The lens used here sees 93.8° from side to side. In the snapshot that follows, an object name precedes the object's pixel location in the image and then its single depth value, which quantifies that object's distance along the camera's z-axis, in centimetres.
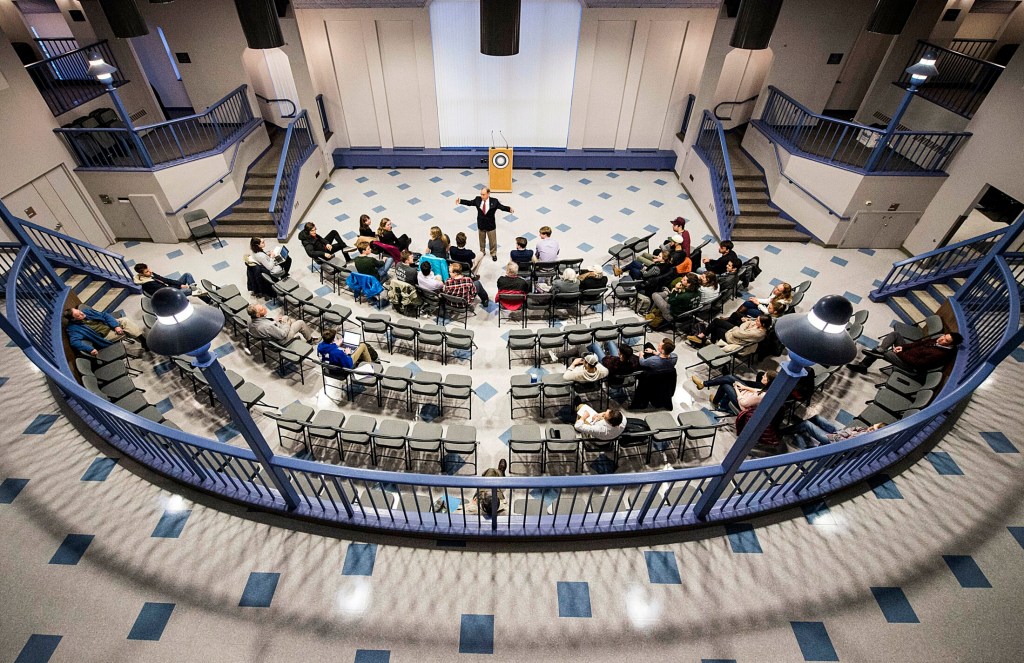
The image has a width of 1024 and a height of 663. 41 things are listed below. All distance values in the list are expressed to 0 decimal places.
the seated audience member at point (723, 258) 831
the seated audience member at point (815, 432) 583
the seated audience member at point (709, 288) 755
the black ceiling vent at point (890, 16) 698
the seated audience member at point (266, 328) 692
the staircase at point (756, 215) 1031
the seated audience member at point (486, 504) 479
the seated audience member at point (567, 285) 791
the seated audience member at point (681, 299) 749
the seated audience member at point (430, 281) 793
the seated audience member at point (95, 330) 639
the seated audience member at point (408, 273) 816
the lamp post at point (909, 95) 737
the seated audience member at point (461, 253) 863
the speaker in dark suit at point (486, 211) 917
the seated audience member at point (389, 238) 872
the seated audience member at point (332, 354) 642
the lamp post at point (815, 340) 262
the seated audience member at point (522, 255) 870
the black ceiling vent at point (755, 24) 682
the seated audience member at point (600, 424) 529
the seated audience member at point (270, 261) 815
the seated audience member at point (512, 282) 798
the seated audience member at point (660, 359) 614
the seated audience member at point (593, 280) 795
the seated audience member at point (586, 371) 614
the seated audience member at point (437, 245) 862
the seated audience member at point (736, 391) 591
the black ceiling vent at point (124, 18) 688
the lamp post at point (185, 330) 278
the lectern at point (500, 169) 1153
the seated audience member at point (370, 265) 826
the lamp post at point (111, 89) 753
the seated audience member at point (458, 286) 787
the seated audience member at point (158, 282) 743
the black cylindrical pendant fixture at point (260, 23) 689
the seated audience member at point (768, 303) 720
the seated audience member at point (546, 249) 878
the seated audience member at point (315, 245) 878
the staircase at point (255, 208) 1023
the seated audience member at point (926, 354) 601
